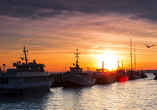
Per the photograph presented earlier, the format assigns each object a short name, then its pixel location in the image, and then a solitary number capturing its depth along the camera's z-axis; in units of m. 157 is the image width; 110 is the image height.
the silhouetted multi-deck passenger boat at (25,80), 51.25
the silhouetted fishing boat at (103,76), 118.86
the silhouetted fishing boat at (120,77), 156.66
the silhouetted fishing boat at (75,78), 85.81
